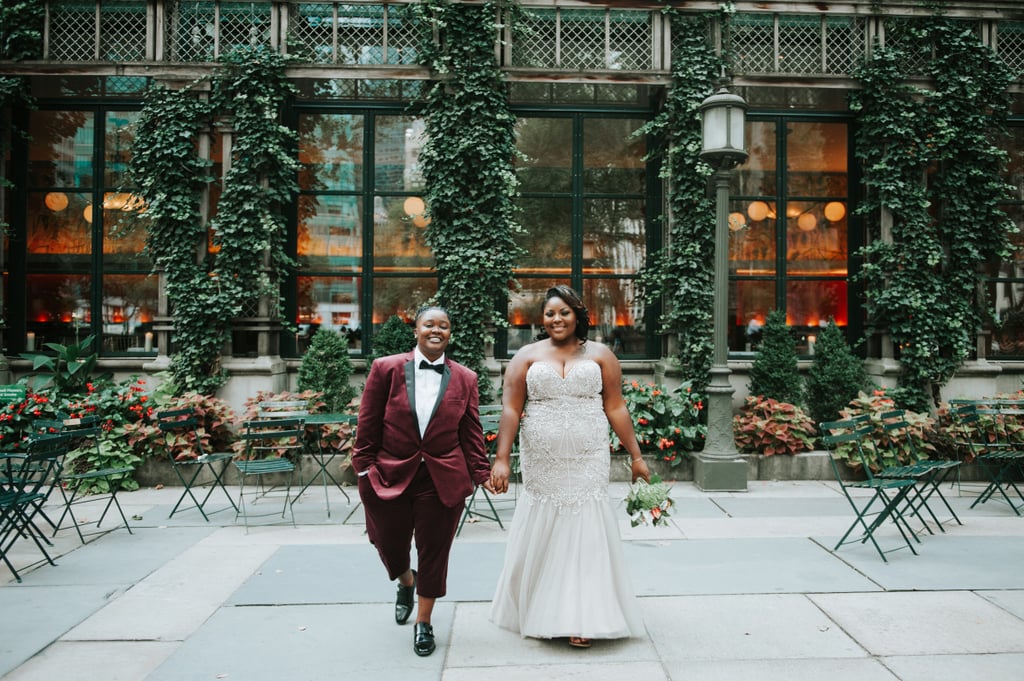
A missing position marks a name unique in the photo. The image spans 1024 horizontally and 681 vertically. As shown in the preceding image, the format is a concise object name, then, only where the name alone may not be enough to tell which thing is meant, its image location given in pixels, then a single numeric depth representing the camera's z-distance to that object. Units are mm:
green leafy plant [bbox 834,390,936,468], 8234
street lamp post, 8023
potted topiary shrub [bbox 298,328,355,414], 8938
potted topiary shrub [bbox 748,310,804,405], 9086
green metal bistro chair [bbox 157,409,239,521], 7223
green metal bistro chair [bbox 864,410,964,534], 6145
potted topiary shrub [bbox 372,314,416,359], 9273
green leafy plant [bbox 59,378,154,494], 7875
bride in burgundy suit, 3939
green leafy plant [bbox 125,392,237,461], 8062
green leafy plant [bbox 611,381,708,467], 8461
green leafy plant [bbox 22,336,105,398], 9062
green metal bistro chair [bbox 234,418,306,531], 6777
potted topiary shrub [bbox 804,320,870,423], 8984
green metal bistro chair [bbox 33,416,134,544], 6484
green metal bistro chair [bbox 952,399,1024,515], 7832
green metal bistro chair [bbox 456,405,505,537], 6512
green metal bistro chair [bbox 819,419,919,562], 5555
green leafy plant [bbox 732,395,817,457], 8531
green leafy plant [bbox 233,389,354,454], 8227
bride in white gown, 3945
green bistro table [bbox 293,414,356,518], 7402
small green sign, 8180
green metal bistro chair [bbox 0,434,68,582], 5297
